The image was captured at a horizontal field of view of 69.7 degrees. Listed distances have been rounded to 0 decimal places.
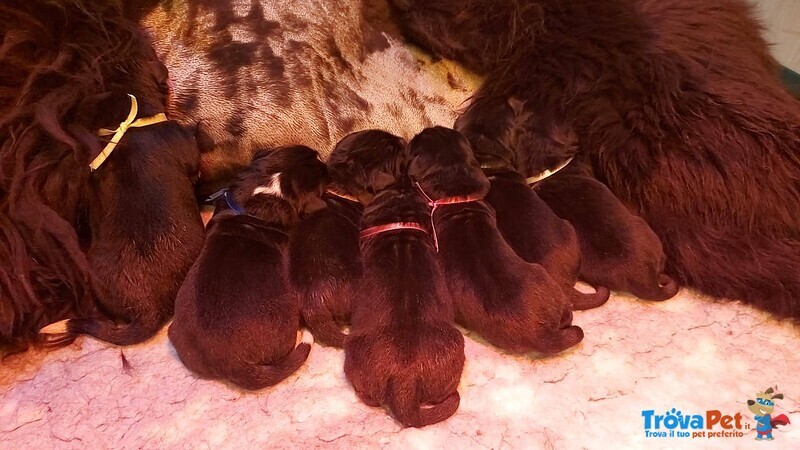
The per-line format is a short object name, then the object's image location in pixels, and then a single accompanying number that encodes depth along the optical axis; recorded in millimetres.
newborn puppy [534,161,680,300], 1016
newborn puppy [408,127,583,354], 908
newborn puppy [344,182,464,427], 837
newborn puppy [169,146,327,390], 874
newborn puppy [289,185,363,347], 954
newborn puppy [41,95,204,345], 951
